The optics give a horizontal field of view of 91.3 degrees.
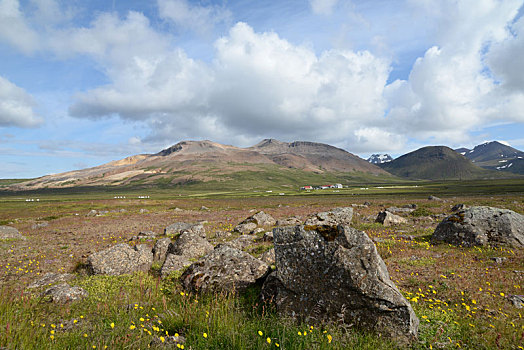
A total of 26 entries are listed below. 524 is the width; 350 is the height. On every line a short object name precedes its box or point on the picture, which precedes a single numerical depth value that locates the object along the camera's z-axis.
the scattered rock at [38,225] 39.32
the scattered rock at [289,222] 29.22
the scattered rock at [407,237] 19.64
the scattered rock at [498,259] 13.28
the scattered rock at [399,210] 37.51
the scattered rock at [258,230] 25.65
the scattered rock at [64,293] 9.21
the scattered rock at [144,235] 25.76
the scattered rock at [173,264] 12.87
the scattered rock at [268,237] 20.74
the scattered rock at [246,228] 27.82
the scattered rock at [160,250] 17.17
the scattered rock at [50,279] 12.17
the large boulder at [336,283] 6.65
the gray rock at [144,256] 14.91
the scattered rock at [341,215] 27.74
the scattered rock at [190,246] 16.61
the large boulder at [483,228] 16.23
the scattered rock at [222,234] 25.95
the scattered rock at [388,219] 26.75
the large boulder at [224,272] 9.32
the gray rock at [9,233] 27.97
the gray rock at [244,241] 19.52
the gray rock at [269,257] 12.82
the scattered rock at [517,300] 8.59
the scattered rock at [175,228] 27.92
